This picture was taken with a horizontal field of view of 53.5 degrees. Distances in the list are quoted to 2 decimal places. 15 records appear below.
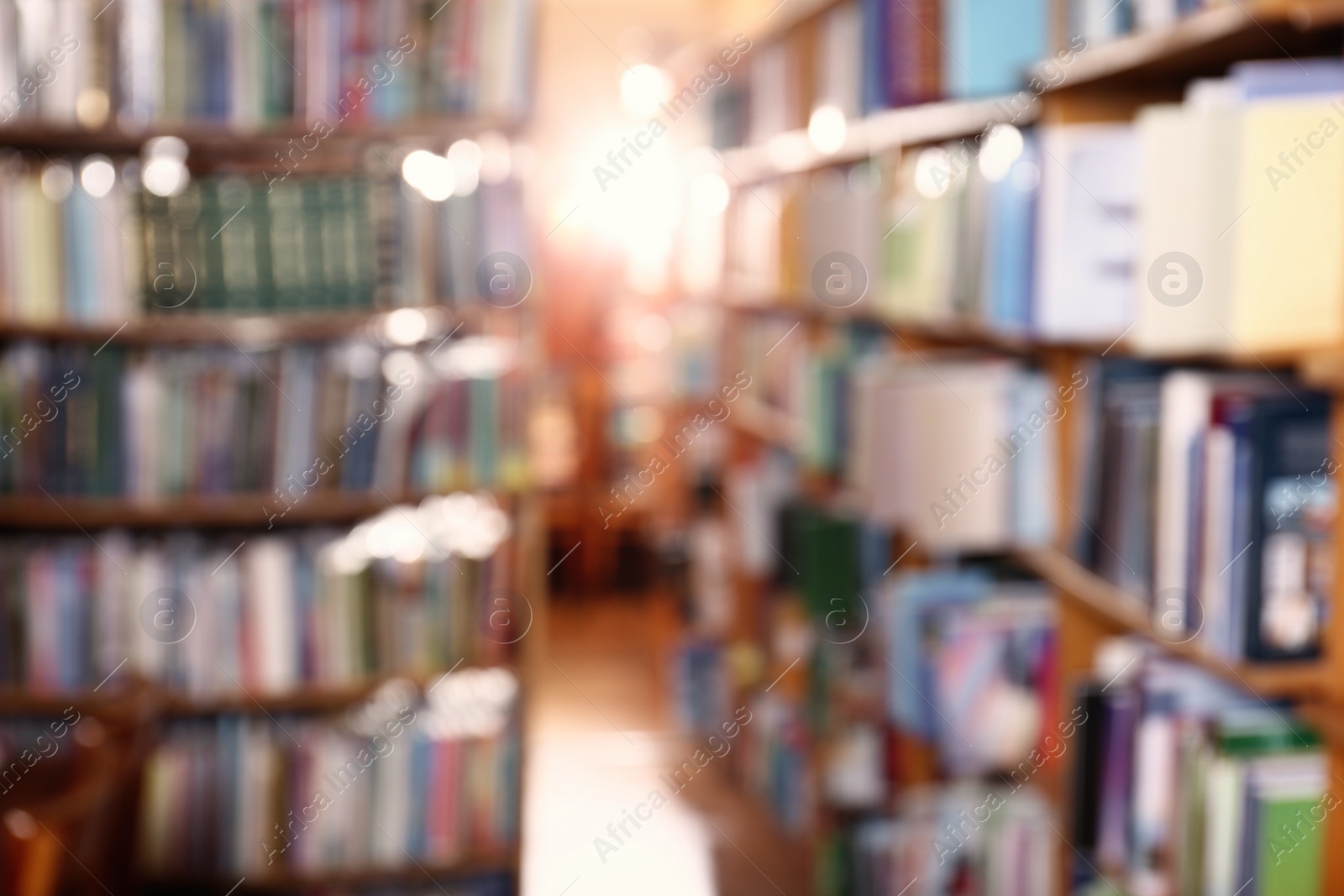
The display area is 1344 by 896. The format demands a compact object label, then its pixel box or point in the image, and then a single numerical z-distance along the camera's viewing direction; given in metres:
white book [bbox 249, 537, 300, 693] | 2.91
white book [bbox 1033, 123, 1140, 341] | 1.92
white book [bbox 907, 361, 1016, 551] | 2.31
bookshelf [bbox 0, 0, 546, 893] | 2.81
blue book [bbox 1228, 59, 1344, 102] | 1.47
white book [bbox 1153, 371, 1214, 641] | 1.61
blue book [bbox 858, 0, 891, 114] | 2.71
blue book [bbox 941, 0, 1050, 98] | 2.29
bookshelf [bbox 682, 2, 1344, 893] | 1.53
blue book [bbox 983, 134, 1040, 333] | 2.12
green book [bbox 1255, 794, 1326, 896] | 1.52
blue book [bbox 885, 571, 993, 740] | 2.47
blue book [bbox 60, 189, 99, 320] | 2.80
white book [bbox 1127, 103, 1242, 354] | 1.50
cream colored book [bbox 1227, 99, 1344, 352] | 1.45
